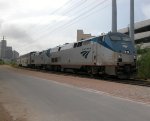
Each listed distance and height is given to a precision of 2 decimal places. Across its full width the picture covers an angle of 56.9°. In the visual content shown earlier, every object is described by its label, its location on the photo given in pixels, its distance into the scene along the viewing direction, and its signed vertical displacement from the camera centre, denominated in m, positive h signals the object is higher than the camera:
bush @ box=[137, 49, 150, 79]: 12.05 -0.22
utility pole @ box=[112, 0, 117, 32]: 16.88 +5.99
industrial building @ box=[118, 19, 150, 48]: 34.01 +8.45
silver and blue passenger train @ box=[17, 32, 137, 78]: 10.95 +0.72
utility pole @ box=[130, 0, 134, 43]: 16.38 +5.59
